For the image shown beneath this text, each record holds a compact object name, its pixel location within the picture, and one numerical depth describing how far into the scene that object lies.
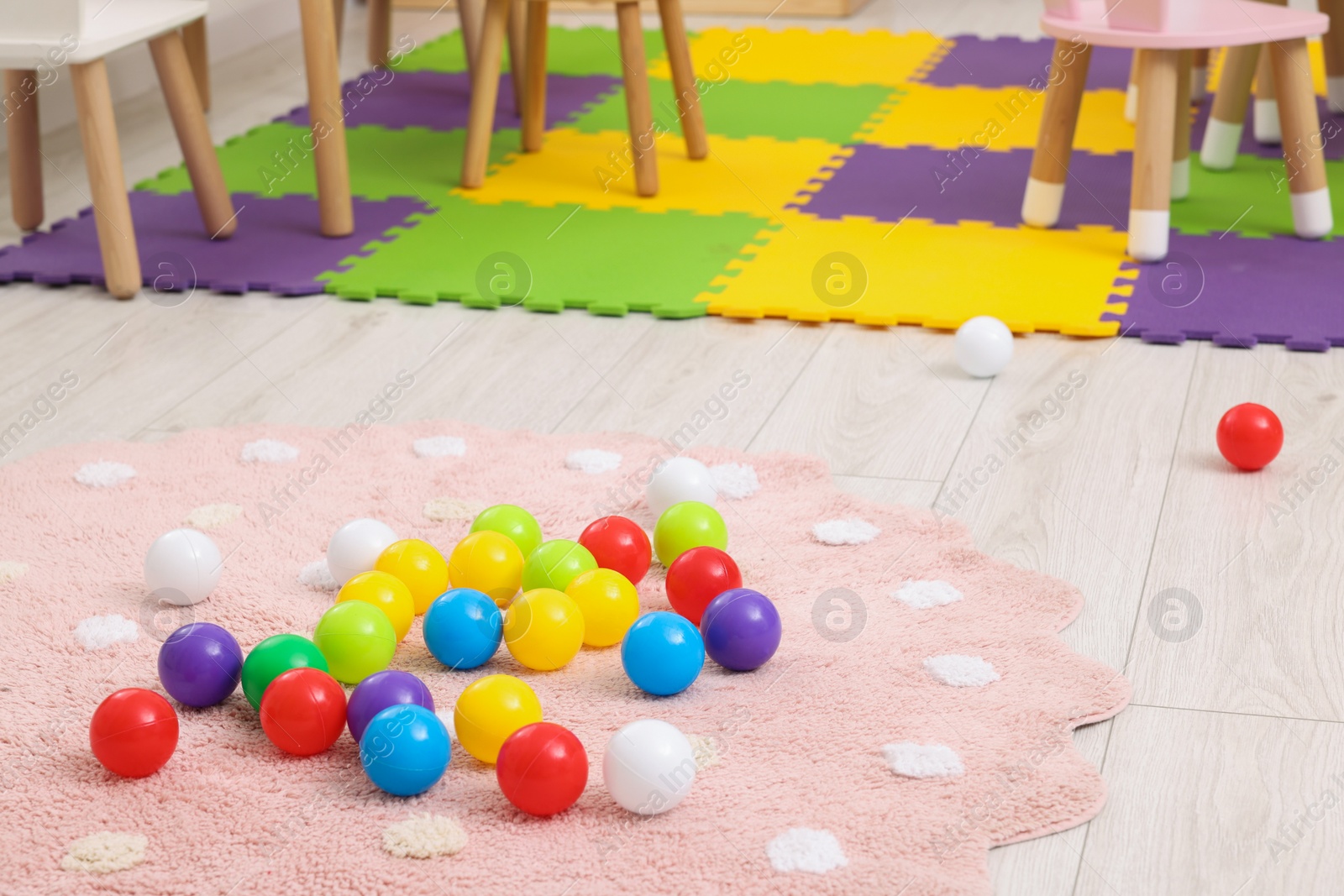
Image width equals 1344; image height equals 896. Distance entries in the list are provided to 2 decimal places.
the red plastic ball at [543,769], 2.15
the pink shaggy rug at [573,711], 2.13
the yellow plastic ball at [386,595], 2.35
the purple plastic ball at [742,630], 2.31
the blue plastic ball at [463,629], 2.32
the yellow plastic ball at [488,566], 2.40
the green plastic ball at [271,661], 2.26
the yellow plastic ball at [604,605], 2.36
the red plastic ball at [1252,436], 2.60
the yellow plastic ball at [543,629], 2.31
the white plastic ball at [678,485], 2.54
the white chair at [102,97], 3.04
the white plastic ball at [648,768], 2.15
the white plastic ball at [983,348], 2.85
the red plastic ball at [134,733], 2.19
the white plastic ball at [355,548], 2.43
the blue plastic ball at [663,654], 2.28
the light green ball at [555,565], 2.39
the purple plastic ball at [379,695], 2.22
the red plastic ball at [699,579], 2.37
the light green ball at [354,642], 2.30
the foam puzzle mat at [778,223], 3.06
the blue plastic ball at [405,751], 2.17
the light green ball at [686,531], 2.46
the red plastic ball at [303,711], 2.21
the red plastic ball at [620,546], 2.43
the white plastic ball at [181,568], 2.42
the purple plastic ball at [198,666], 2.27
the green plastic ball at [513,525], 2.46
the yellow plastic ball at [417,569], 2.40
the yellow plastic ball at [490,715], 2.21
